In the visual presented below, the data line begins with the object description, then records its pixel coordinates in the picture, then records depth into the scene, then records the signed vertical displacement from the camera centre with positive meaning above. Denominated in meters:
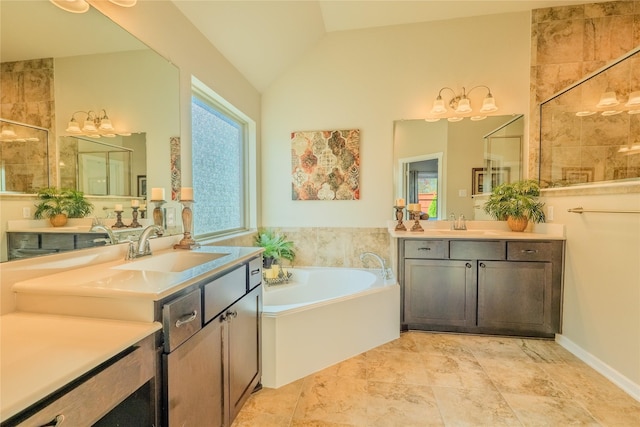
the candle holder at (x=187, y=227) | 1.78 -0.13
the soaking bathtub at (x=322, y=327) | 1.83 -0.88
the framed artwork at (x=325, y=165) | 3.16 +0.48
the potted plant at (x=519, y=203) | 2.68 +0.04
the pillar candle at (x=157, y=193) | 1.72 +0.08
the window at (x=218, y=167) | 2.42 +0.39
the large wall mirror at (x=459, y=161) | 2.93 +0.48
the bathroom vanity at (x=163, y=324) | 0.80 -0.40
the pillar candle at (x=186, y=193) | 1.82 +0.09
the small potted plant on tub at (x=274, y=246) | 3.00 -0.42
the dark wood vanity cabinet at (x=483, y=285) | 2.38 -0.66
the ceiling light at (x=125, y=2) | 1.34 +0.97
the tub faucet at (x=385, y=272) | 2.68 -0.62
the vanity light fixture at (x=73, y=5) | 1.20 +0.87
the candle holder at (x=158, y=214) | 1.74 -0.04
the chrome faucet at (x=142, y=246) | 1.44 -0.21
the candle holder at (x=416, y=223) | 2.82 -0.15
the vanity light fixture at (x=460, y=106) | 2.85 +1.03
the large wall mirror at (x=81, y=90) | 1.03 +0.52
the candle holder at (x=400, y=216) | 2.84 -0.09
